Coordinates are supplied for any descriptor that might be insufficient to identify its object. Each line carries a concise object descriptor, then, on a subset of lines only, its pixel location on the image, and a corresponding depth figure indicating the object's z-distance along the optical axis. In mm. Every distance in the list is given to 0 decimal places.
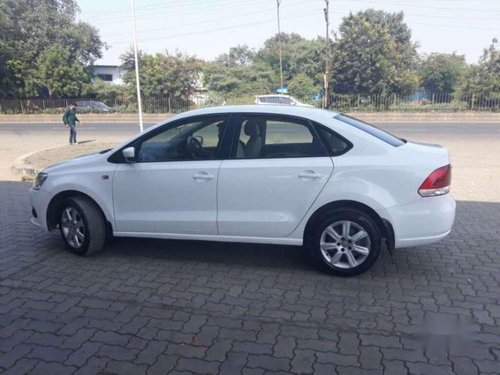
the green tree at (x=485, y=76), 31125
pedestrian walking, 17141
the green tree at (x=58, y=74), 41875
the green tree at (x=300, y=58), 46812
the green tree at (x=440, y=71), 47603
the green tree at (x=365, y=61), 36188
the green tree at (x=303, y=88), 36312
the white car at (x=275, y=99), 27359
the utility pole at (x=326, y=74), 31439
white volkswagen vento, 4168
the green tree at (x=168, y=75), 37500
